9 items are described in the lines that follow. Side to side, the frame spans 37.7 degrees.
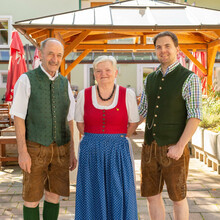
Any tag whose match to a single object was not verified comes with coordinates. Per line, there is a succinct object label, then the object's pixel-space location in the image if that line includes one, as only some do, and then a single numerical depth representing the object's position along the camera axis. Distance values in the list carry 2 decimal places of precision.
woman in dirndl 2.57
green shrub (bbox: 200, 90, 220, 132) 5.99
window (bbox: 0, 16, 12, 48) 14.92
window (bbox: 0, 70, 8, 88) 15.18
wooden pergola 4.96
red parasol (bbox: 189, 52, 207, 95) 8.74
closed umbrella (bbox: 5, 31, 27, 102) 7.02
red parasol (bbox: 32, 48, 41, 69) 7.15
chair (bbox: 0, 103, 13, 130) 8.55
